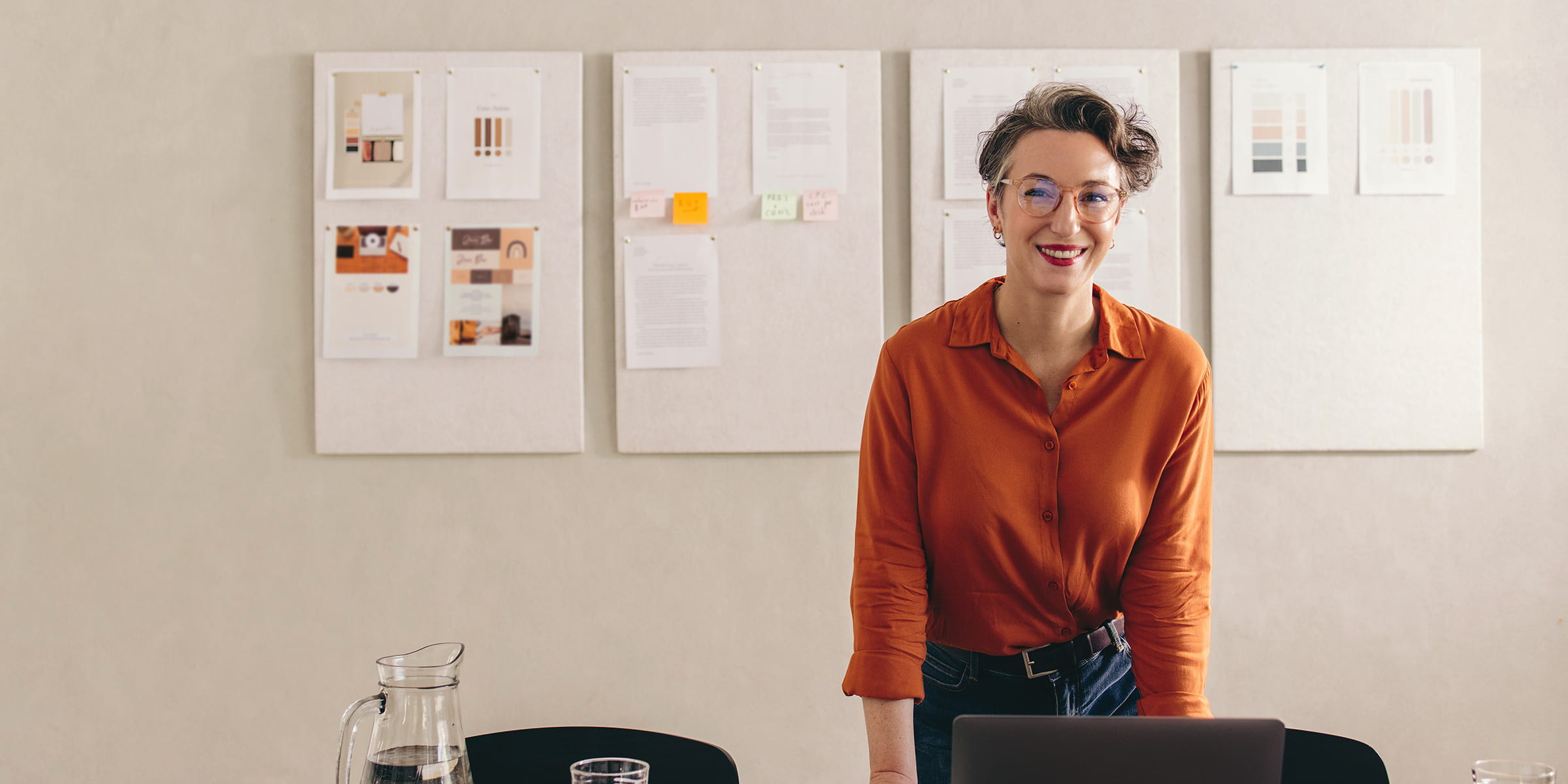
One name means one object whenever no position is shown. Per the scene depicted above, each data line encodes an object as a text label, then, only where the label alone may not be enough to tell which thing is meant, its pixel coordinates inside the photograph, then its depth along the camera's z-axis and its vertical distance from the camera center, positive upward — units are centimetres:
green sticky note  241 +43
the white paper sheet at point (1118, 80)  240 +73
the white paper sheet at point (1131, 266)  241 +29
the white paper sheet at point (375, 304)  242 +20
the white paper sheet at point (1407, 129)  241 +61
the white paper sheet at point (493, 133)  242 +61
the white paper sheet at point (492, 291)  242 +23
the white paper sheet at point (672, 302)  240 +21
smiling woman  131 -11
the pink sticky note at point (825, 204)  241 +44
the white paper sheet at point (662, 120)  241 +64
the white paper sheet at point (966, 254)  240 +32
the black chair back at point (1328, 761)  146 -55
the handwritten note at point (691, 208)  240 +43
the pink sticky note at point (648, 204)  240 +43
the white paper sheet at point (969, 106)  240 +67
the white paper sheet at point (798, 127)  241 +62
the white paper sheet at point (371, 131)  242 +61
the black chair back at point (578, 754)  129 -49
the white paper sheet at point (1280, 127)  241 +62
